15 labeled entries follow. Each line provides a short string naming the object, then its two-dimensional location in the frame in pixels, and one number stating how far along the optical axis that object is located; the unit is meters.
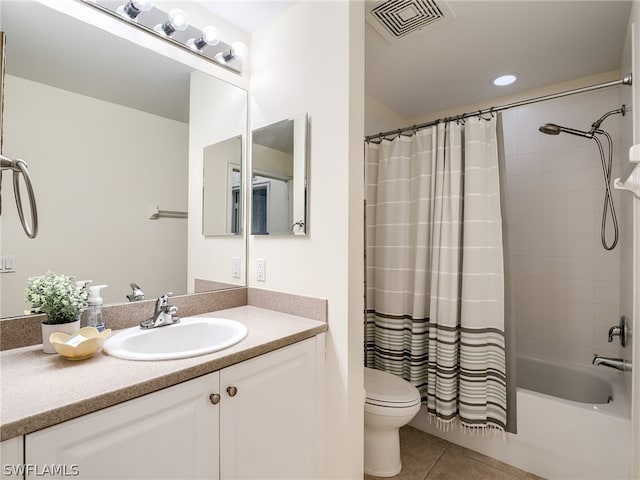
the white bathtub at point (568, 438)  1.55
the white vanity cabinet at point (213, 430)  0.75
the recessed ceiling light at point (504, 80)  2.29
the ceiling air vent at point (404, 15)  1.58
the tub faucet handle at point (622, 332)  1.74
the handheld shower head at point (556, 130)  1.89
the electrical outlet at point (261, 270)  1.69
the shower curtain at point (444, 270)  1.80
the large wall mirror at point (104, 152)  1.12
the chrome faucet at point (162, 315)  1.30
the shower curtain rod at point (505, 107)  1.58
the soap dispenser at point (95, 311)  1.18
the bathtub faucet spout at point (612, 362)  1.83
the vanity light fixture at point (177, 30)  1.32
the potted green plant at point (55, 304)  1.02
